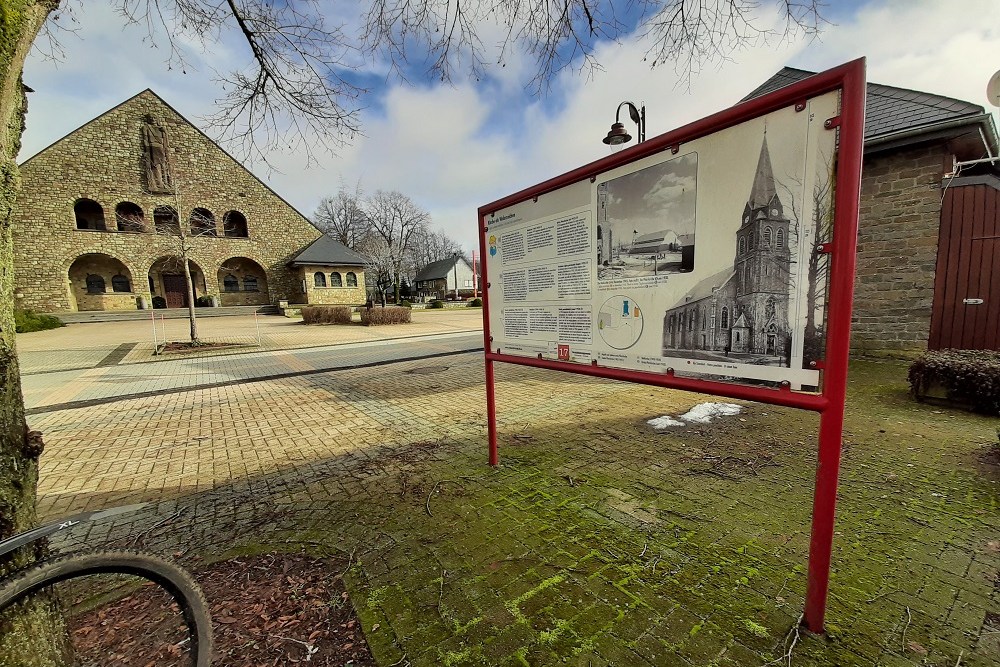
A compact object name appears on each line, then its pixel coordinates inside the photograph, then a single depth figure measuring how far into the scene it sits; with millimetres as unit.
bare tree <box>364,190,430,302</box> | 49969
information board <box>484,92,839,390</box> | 1553
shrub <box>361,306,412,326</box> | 20719
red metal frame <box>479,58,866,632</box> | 1420
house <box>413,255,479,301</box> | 62156
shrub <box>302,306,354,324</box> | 21609
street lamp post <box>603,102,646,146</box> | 5562
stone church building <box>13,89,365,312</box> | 25875
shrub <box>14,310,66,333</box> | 19953
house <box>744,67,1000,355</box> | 6578
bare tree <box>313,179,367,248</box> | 54781
